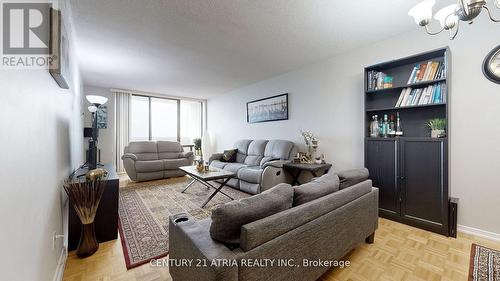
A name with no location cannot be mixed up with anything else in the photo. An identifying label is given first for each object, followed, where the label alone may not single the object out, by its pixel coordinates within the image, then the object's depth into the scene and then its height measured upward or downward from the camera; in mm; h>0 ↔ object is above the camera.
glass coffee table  3077 -544
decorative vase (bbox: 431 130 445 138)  2275 +75
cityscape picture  4328 +721
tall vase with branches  1830 -587
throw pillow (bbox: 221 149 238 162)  4887 -376
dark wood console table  2113 -772
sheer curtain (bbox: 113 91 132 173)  5625 +502
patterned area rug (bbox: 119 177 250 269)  1969 -999
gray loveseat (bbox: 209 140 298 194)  3517 -481
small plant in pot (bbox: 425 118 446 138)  2291 +146
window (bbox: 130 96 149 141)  5992 +671
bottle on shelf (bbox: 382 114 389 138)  2725 +160
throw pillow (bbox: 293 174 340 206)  1449 -372
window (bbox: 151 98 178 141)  6388 +690
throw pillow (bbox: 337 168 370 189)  1833 -345
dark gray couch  1015 -591
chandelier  1225 +889
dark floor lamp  2559 -29
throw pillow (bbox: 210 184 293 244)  1086 -414
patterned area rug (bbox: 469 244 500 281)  1565 -1044
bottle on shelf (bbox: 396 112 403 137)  2678 +197
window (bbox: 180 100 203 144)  6942 +695
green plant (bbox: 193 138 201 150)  6746 -84
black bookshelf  2230 -192
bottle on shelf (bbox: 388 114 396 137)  2661 +159
